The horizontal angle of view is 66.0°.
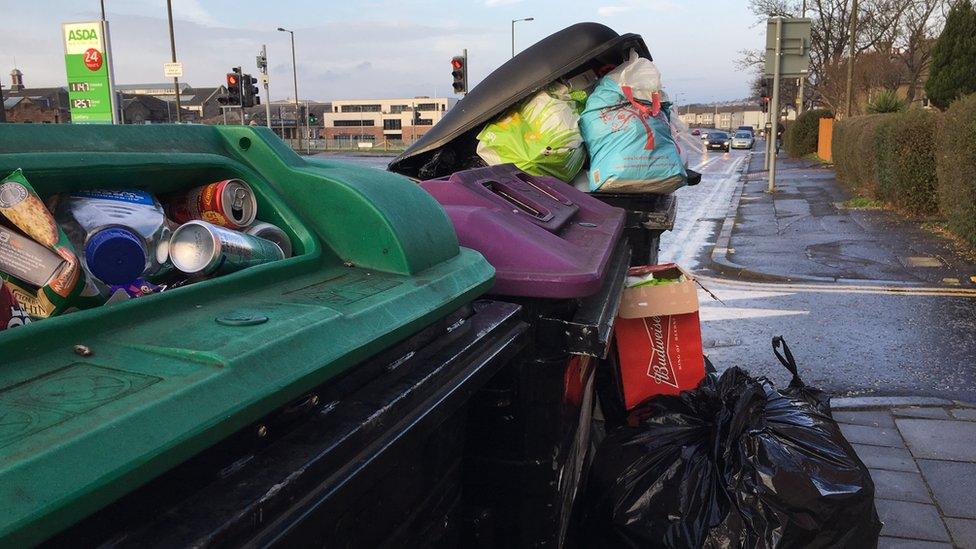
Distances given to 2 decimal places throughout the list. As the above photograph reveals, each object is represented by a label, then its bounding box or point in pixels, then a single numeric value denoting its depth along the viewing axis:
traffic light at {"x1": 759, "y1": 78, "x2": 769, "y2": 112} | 28.88
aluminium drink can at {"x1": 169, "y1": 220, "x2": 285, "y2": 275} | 1.36
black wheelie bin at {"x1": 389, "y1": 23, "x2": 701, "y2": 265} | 3.44
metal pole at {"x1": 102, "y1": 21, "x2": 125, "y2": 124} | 15.73
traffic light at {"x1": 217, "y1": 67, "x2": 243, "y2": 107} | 22.80
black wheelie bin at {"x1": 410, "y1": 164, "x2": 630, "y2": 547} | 1.94
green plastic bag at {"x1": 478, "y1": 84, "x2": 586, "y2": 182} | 3.54
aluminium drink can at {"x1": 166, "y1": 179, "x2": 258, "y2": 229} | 1.52
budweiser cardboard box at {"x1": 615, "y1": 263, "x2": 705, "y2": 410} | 2.85
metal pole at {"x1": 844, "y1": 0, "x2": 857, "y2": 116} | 24.55
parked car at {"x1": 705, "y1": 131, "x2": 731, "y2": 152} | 43.19
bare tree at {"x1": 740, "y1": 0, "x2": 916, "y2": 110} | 32.69
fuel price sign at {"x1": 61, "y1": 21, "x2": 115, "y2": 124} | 17.05
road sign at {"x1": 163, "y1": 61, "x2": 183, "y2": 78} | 22.59
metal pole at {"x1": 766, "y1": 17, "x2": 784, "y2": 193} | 14.11
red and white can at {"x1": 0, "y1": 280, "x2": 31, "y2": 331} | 1.08
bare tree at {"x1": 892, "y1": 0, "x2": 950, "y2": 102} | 31.38
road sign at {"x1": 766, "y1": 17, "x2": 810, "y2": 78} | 14.24
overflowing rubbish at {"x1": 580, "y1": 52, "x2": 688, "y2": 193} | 3.62
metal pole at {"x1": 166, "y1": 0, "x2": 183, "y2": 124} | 27.93
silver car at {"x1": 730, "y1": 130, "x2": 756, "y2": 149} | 47.19
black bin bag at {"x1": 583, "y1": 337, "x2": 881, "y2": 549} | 2.11
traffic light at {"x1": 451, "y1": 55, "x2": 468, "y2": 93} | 20.55
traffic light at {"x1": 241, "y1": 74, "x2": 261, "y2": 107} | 23.50
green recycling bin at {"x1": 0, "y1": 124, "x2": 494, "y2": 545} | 0.80
